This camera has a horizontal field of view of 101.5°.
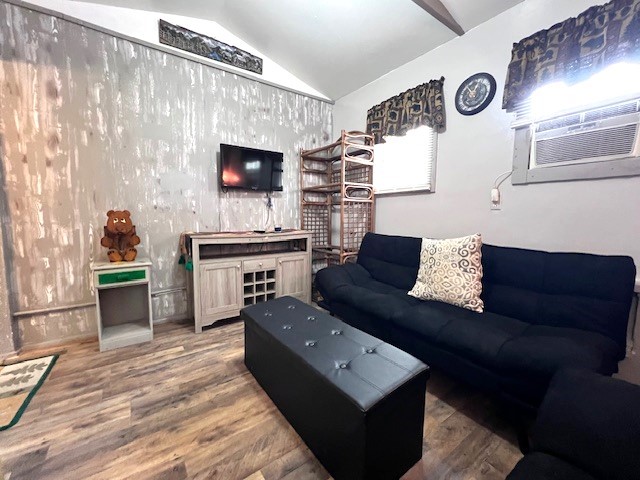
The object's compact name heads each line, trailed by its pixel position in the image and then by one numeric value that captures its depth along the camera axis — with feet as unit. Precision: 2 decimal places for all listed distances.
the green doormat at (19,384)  4.50
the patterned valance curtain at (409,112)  7.54
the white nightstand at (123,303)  6.53
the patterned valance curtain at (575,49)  4.60
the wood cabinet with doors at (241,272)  7.65
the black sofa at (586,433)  2.27
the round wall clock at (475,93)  6.58
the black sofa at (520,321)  3.87
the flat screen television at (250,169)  8.63
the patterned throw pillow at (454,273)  5.76
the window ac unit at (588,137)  4.79
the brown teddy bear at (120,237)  6.89
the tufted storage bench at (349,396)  3.09
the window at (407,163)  8.12
